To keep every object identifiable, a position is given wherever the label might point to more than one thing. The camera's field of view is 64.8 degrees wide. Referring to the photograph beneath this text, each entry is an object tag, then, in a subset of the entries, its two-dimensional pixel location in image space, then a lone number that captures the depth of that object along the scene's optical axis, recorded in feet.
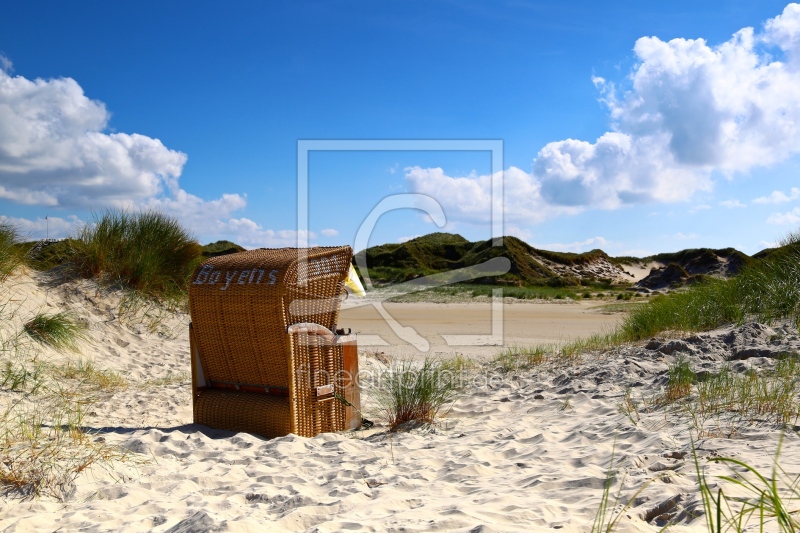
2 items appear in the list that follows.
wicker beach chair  16.85
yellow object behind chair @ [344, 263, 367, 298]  18.88
